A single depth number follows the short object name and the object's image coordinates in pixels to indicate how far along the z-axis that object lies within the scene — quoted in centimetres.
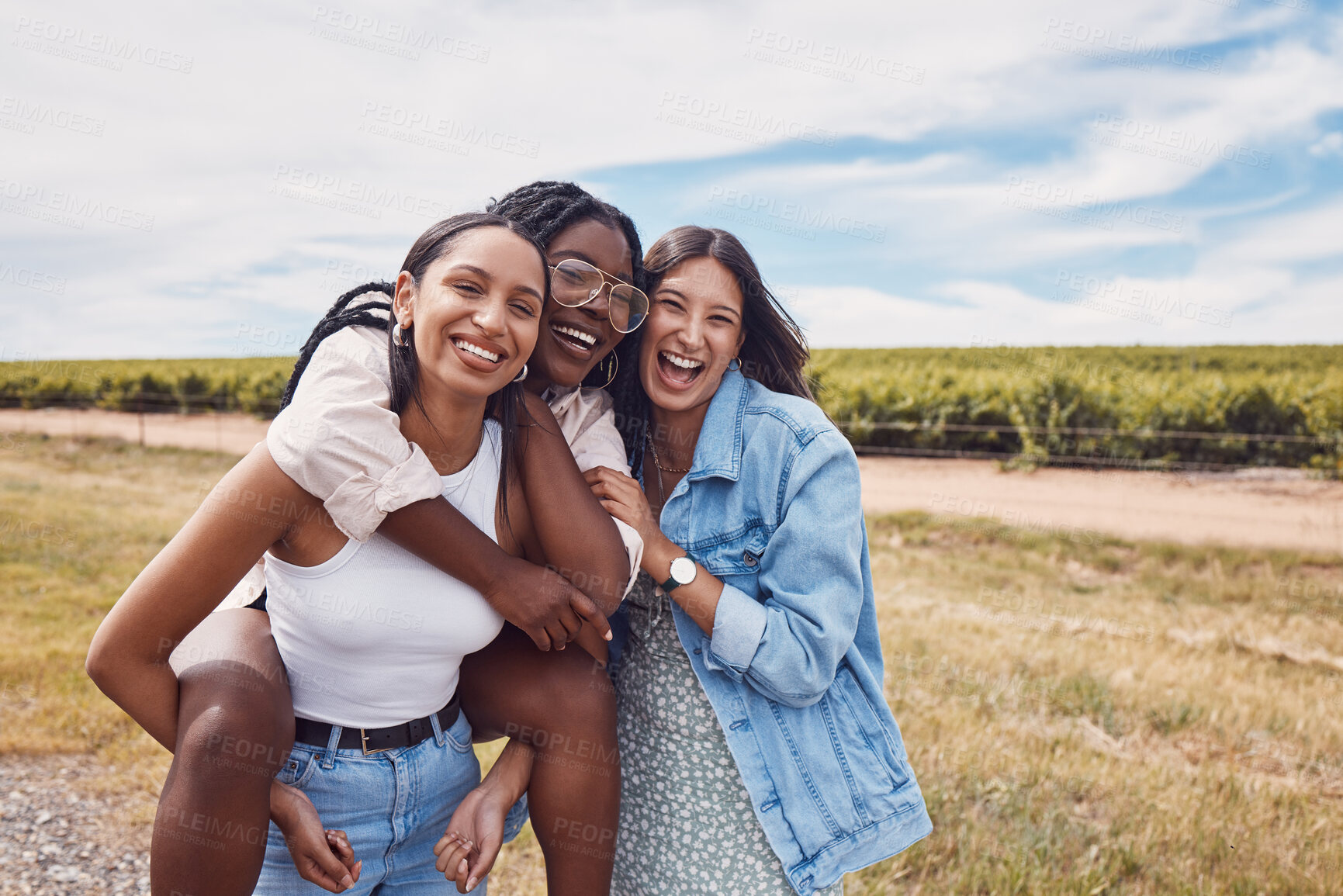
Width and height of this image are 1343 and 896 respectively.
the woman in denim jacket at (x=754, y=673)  211
